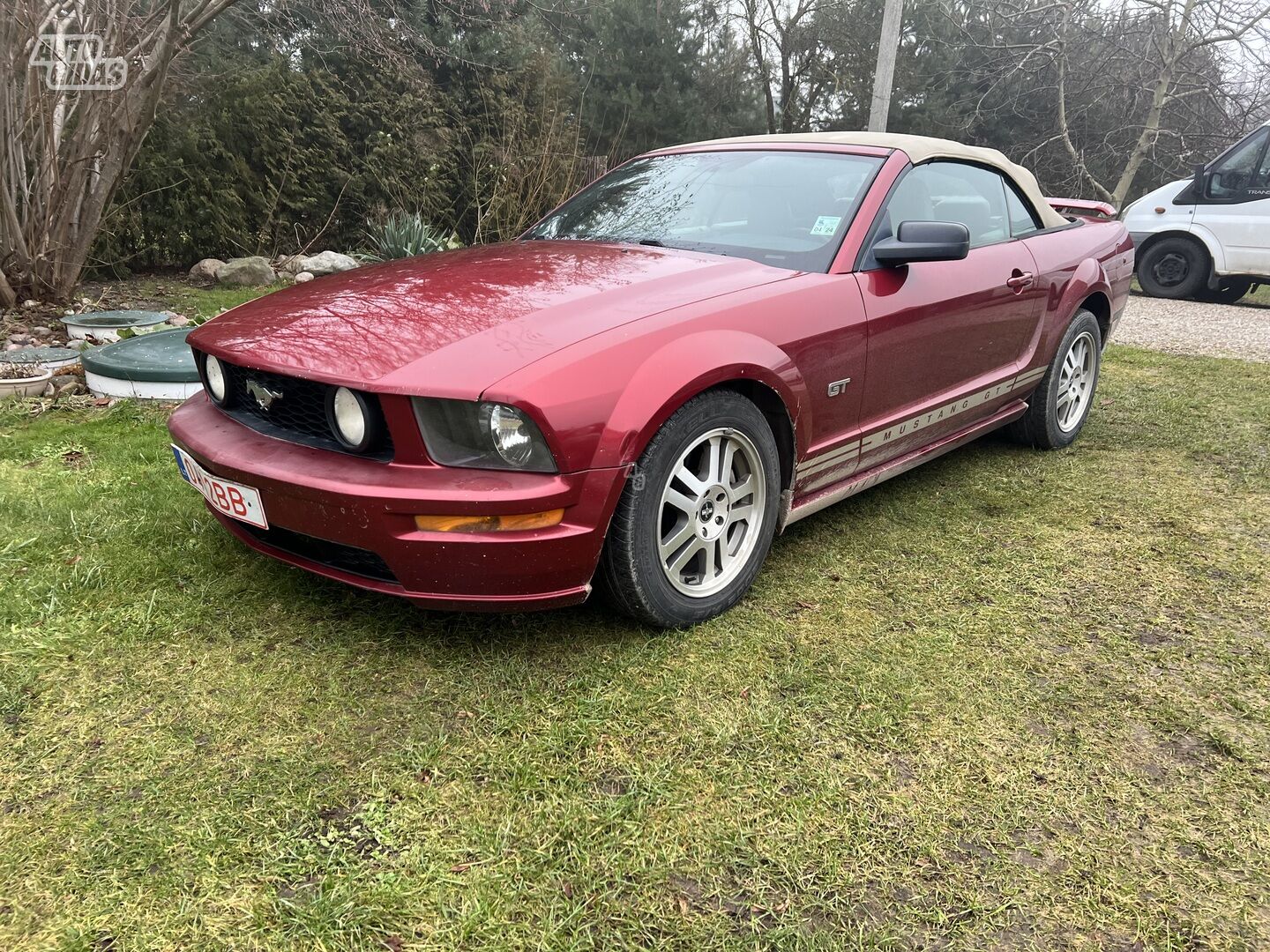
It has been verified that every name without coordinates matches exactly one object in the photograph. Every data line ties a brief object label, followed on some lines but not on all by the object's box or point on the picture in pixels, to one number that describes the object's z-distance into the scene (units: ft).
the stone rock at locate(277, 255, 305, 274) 30.14
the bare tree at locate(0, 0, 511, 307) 18.35
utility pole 31.71
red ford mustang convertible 6.57
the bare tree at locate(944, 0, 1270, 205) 43.68
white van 29.53
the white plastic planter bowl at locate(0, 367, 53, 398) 14.24
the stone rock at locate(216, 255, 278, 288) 27.45
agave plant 25.53
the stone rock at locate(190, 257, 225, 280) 28.73
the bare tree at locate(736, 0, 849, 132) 56.85
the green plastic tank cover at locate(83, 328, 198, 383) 13.92
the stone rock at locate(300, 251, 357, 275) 29.76
